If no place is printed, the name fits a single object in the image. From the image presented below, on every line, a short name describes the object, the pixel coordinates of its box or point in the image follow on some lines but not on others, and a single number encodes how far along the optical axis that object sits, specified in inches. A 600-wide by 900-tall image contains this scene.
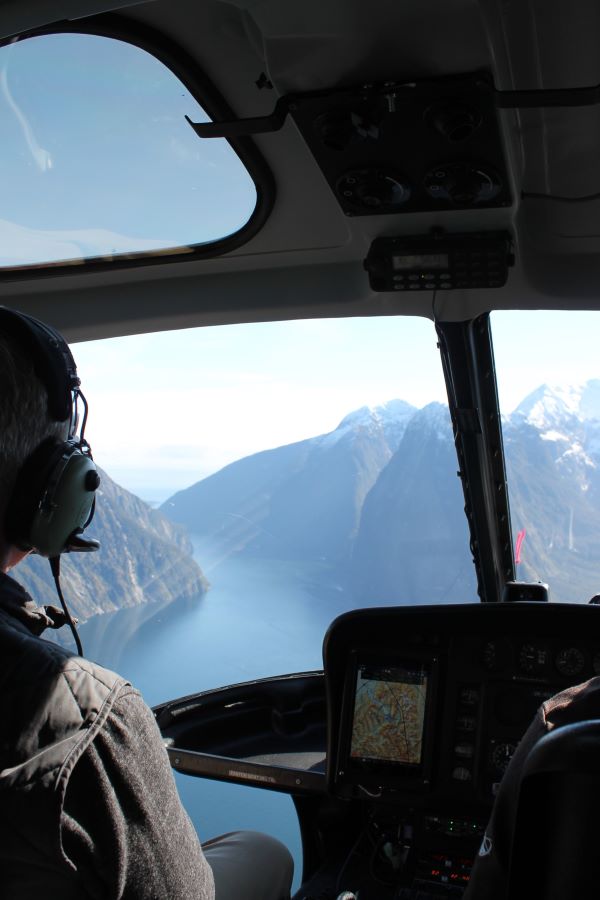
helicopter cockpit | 59.6
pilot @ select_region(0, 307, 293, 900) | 33.5
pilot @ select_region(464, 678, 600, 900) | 29.3
